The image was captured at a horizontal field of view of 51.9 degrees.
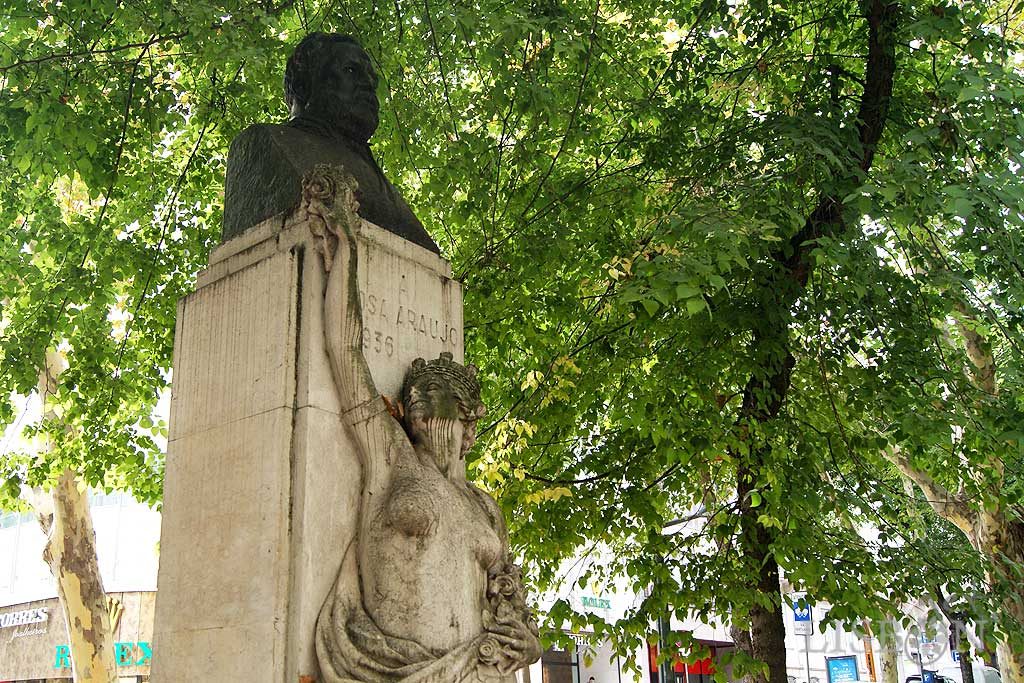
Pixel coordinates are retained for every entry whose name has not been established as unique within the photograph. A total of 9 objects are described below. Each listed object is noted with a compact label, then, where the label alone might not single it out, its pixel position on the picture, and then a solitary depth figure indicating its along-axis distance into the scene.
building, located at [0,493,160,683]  24.45
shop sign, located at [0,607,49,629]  25.10
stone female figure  4.25
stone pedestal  4.37
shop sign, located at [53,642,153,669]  23.50
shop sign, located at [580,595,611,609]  24.10
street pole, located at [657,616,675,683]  8.92
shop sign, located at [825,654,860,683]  34.81
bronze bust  5.38
